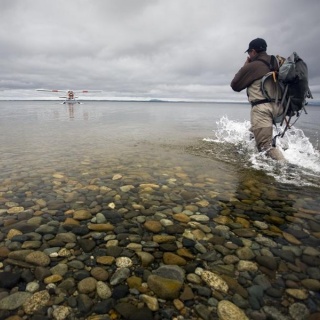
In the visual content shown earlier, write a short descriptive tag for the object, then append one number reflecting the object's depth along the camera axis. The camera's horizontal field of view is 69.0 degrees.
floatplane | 79.12
